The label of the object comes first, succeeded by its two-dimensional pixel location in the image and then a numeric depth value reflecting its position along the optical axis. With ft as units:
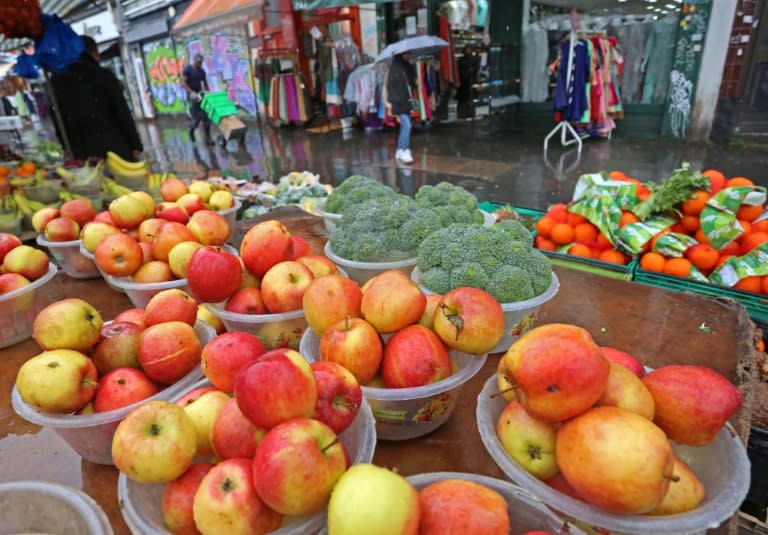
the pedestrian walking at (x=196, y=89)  37.96
